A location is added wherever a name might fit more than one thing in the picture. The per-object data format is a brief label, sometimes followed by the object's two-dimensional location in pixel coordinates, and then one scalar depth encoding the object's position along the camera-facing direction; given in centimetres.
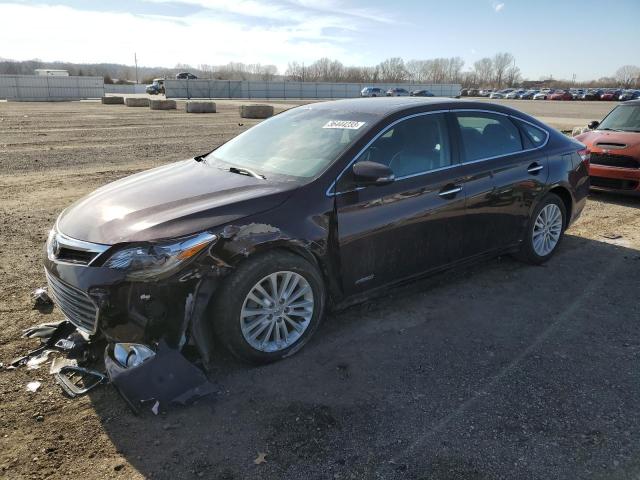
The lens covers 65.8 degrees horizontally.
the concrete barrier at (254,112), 2734
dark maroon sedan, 304
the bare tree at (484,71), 15805
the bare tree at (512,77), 15275
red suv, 816
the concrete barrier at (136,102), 3832
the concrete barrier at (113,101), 4211
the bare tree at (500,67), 15712
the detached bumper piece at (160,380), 295
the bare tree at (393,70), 14350
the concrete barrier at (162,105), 3456
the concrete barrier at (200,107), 3212
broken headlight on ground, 302
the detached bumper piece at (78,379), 315
